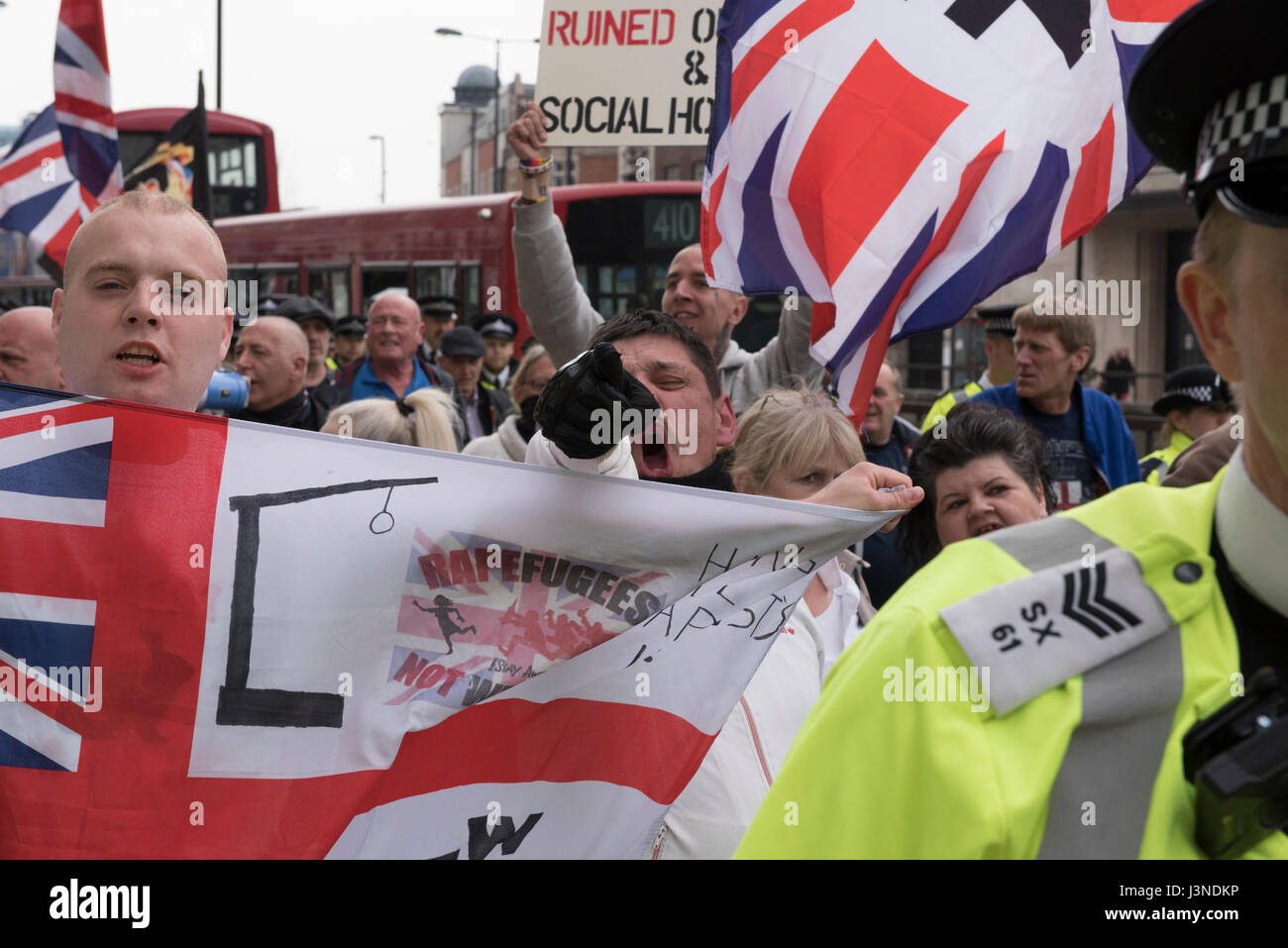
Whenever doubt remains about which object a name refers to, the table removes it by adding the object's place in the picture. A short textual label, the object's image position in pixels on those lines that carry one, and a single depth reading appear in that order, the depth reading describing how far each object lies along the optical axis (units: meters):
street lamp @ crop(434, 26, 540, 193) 33.33
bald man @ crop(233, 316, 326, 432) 5.77
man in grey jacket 4.71
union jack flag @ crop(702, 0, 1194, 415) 3.79
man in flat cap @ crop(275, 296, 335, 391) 8.70
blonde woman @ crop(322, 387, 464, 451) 4.20
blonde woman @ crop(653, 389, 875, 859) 2.69
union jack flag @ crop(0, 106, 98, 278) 7.43
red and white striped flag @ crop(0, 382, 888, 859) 2.34
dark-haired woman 3.40
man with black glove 2.70
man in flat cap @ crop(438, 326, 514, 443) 8.91
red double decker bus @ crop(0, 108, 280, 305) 18.16
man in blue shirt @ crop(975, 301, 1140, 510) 5.47
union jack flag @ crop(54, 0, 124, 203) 7.07
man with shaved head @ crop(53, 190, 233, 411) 2.56
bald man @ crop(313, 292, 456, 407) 7.95
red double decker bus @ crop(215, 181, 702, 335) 13.45
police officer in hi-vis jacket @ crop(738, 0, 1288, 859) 1.21
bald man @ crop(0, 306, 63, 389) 4.39
